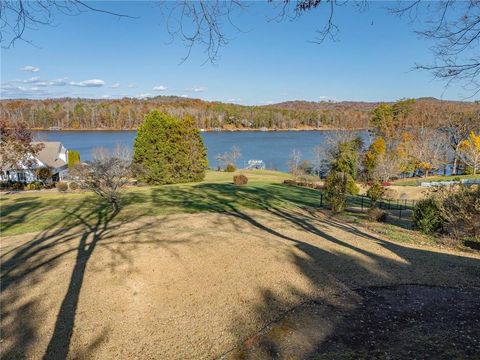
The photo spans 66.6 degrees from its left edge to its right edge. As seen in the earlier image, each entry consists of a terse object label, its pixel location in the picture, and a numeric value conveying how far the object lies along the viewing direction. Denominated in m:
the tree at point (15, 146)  29.91
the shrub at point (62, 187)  29.36
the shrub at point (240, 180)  29.38
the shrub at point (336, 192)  15.97
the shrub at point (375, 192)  17.73
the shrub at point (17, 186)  33.19
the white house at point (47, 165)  36.16
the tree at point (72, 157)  42.69
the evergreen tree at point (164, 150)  34.19
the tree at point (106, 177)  15.28
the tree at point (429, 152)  47.28
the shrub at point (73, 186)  29.75
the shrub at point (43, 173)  36.22
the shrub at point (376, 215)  14.48
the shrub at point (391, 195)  28.15
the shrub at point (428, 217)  12.02
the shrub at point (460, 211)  11.38
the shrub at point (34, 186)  33.00
